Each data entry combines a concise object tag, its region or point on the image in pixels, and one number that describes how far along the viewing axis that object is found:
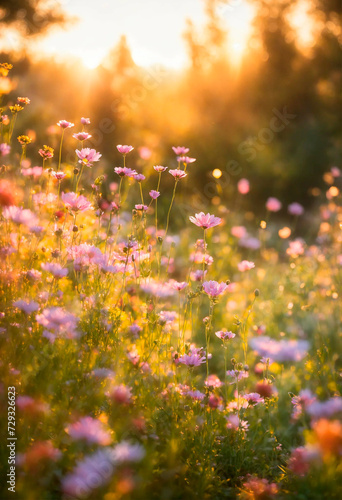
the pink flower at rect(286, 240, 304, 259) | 3.42
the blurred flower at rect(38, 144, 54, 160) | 2.17
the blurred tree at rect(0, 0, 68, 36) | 15.76
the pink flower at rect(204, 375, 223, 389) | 1.98
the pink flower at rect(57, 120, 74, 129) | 2.23
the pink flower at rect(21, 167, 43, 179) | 2.44
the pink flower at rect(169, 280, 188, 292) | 2.12
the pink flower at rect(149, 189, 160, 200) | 2.14
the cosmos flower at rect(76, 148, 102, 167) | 2.11
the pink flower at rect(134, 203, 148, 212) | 2.21
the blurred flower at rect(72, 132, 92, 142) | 2.14
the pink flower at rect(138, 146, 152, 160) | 3.92
